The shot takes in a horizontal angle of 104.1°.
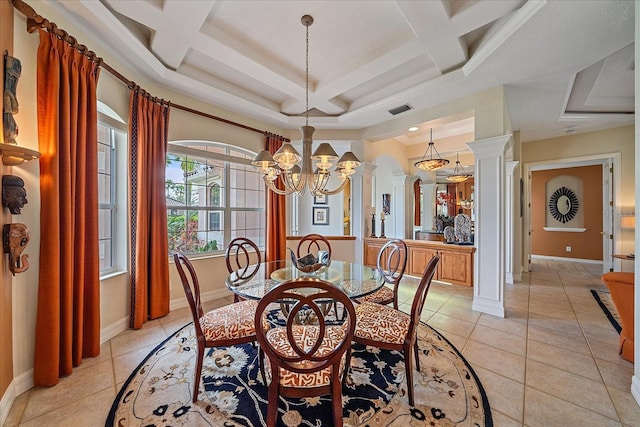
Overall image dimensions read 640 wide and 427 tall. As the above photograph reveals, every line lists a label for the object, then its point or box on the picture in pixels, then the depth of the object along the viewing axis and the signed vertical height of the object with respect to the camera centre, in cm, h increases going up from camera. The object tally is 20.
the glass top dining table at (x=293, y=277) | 198 -62
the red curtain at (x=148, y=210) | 272 +3
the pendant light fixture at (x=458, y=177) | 614 +86
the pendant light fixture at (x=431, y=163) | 490 +97
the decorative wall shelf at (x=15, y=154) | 147 +36
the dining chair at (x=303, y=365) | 121 -80
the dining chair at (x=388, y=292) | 243 -82
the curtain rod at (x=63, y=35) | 171 +136
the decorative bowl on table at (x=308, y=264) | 229 -49
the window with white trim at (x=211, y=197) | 351 +25
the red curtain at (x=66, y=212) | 183 +1
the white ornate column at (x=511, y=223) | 456 -22
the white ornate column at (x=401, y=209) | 666 +8
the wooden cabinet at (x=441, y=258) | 388 -79
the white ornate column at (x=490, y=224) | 308 -15
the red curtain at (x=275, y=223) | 428 -18
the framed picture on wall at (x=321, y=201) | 656 +30
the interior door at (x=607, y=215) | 491 -7
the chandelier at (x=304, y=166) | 232 +45
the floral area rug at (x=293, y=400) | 154 -127
